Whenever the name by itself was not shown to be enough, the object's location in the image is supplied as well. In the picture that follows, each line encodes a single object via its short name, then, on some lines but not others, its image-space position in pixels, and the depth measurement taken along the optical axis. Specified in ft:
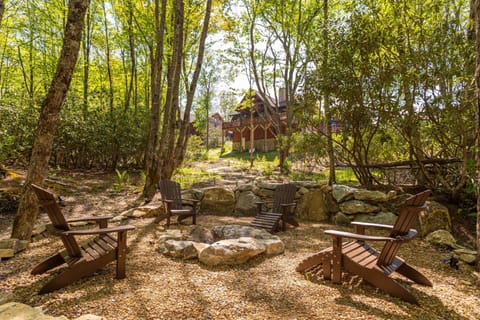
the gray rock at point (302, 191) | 20.32
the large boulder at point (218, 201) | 21.49
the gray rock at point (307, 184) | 20.39
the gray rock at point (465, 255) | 11.51
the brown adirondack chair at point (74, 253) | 8.07
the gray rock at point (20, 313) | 6.38
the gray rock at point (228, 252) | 10.62
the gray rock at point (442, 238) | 13.62
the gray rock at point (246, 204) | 20.93
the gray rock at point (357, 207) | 17.72
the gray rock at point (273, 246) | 12.09
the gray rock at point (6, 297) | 7.38
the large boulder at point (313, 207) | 19.56
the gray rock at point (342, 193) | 18.53
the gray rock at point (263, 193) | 21.31
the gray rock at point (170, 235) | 13.22
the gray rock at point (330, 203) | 19.15
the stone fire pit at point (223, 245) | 10.74
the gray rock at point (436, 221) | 15.10
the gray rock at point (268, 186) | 21.23
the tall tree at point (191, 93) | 23.31
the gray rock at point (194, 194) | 21.38
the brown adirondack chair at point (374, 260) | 8.03
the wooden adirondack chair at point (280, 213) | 16.08
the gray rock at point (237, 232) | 13.79
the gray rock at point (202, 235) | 13.89
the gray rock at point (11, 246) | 10.65
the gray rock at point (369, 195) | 17.62
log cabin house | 78.54
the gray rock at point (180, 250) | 11.16
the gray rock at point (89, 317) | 6.44
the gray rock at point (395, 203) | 17.31
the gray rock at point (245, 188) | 21.81
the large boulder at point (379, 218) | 16.76
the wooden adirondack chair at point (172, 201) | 16.56
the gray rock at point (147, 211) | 18.26
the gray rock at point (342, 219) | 18.20
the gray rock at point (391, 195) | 17.79
